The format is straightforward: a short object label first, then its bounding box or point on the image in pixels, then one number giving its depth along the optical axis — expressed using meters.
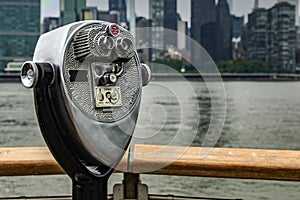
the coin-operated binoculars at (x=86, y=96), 1.94
